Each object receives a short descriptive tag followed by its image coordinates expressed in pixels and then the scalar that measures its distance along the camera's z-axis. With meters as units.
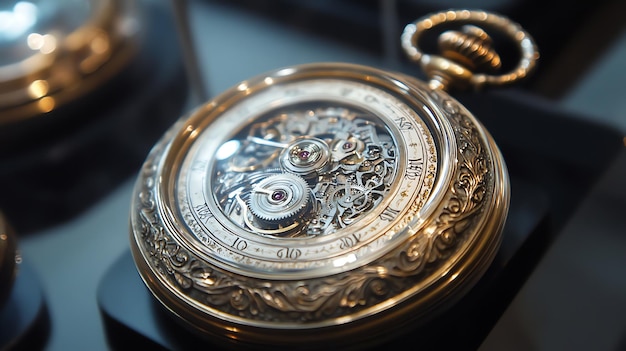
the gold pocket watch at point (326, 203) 0.14
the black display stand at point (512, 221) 0.15
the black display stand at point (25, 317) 0.16
